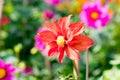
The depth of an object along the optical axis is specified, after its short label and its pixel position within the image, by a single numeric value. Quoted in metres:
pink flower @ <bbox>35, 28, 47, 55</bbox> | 1.93
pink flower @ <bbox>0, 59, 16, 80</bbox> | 1.64
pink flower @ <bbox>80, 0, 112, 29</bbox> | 2.09
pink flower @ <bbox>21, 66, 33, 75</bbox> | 2.01
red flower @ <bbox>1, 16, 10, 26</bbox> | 2.57
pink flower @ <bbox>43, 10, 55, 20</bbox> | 2.26
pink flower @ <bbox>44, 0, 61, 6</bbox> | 2.78
